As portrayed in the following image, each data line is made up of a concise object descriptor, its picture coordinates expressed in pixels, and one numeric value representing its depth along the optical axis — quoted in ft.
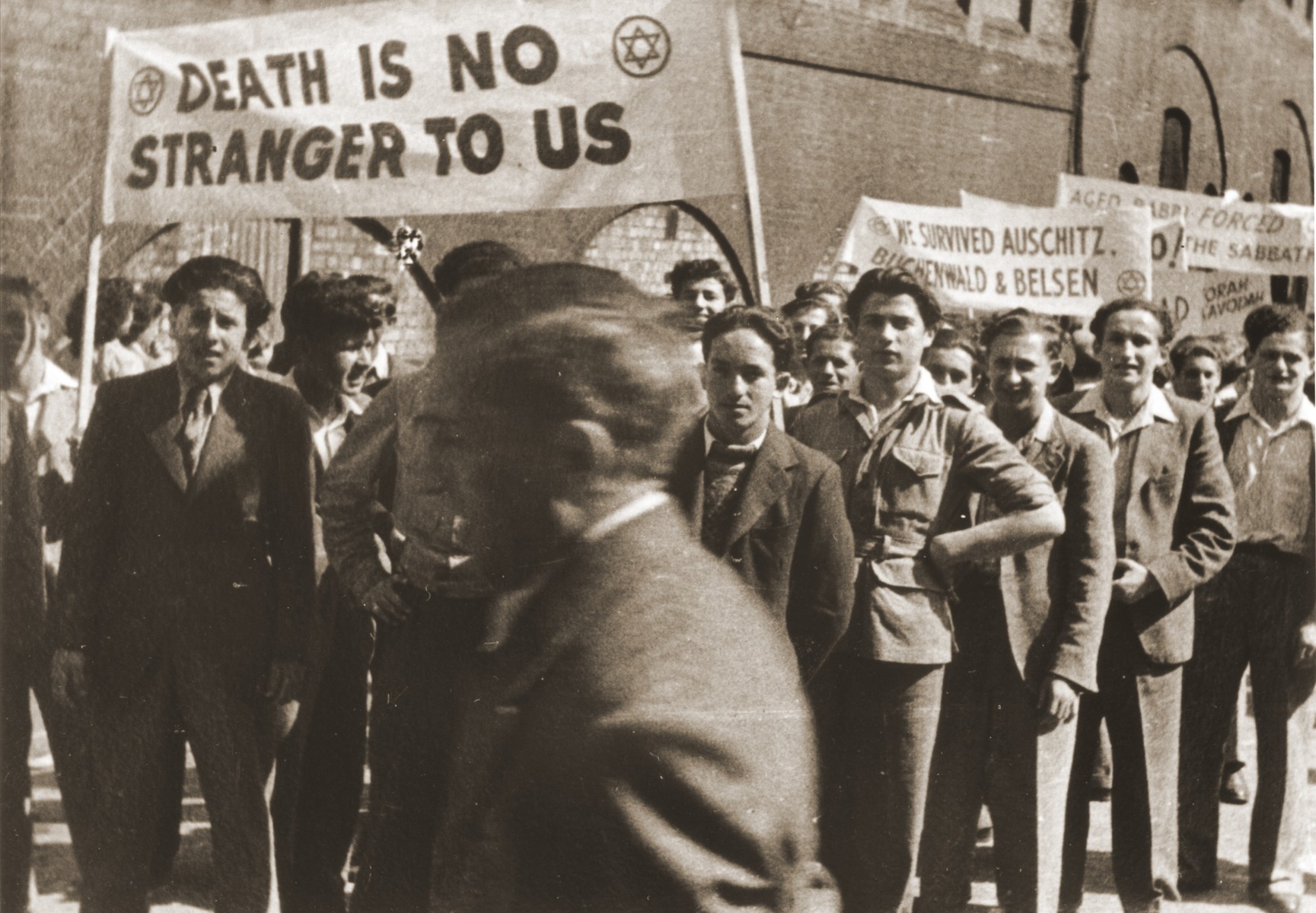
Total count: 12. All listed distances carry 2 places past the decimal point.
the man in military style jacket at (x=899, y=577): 12.92
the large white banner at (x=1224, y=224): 24.67
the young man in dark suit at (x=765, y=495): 12.33
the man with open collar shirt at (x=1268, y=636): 15.93
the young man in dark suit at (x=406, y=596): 12.05
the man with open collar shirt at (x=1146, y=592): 14.71
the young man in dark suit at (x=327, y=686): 12.98
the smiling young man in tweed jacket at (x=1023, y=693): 13.53
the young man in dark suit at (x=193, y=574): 12.19
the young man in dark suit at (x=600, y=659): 9.42
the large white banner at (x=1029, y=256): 21.84
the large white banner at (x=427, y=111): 12.67
